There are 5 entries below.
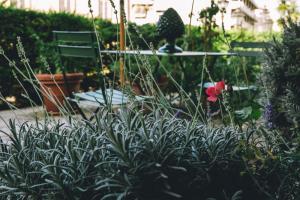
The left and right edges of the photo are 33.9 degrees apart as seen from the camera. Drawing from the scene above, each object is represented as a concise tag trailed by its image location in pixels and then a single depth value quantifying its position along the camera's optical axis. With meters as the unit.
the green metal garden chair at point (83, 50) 4.17
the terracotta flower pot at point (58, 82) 6.99
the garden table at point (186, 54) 4.77
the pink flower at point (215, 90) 2.19
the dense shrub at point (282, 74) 2.84
